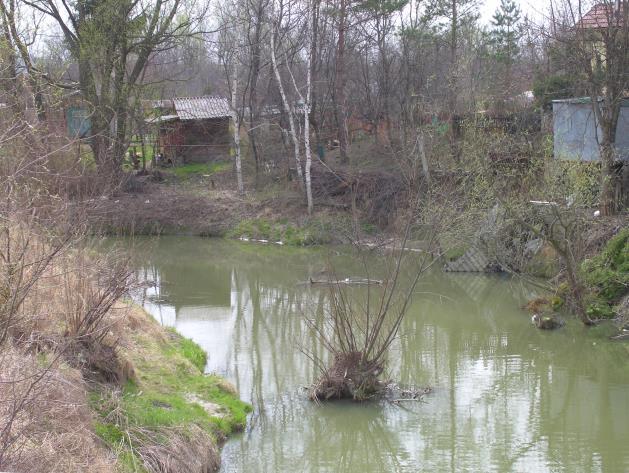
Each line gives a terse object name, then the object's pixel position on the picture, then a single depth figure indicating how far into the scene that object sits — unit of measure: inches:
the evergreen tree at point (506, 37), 1555.5
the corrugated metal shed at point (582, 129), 845.2
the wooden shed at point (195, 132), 1417.3
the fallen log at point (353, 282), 759.1
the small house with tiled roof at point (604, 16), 767.8
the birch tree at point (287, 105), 1062.4
